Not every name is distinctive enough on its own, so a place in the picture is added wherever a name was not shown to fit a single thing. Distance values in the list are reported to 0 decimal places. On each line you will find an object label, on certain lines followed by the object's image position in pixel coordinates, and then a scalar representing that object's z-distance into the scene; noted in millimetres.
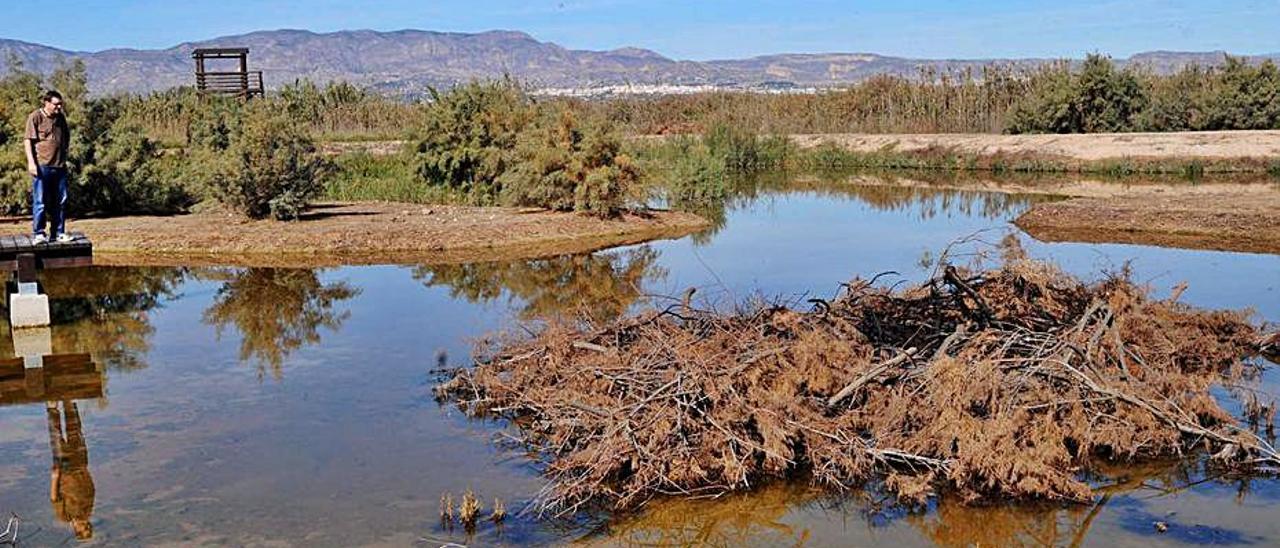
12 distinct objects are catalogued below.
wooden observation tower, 41156
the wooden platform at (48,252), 12039
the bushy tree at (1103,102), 40625
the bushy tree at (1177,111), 39281
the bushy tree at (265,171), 19719
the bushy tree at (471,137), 23797
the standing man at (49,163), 12562
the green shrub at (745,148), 36625
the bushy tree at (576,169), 20781
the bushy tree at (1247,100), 37875
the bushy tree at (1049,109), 40750
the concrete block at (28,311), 12164
